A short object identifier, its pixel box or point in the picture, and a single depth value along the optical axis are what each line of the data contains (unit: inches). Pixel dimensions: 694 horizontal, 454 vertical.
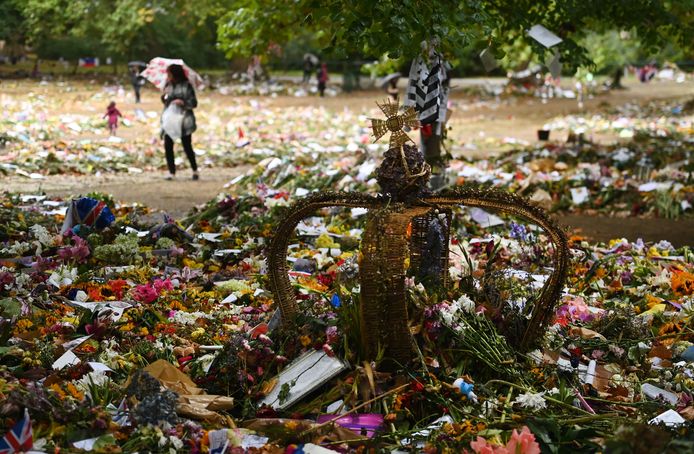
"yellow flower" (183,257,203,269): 270.8
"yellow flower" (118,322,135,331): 202.2
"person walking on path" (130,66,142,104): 895.7
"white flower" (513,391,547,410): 161.9
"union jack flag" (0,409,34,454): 141.4
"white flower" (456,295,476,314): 183.5
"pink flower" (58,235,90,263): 262.4
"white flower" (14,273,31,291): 229.9
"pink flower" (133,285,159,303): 224.8
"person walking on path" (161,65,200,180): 462.3
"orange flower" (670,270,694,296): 244.6
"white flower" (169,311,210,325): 210.4
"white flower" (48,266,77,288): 238.4
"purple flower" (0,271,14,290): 226.8
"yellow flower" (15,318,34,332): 197.5
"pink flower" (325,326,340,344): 176.2
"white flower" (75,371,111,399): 164.2
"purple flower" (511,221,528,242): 270.4
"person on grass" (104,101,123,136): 637.9
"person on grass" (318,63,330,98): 1068.5
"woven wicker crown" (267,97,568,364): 164.2
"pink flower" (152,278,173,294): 235.0
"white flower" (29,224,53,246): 277.0
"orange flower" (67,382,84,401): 161.0
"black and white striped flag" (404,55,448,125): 371.2
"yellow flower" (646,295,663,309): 231.9
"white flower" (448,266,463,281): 212.7
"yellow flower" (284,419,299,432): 154.6
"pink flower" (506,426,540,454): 144.6
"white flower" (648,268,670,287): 251.7
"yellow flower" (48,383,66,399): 159.0
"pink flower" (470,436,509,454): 142.4
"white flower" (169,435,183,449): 147.9
